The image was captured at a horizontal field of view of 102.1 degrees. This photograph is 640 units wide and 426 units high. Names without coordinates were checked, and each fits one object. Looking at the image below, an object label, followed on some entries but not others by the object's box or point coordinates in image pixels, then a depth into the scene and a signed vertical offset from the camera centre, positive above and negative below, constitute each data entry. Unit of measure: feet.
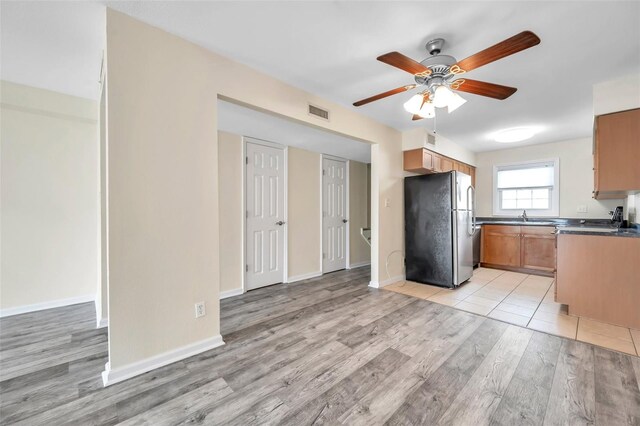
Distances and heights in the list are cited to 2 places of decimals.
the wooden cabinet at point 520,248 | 14.20 -2.25
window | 15.98 +1.34
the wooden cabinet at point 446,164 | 14.89 +2.63
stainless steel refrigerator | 12.03 -0.93
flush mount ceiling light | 12.21 +3.61
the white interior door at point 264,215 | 12.64 -0.30
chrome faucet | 16.57 -0.46
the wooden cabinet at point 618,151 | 7.84 +1.79
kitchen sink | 14.73 -0.82
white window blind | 16.11 +2.12
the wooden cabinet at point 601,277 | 7.86 -2.22
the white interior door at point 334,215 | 15.93 -0.36
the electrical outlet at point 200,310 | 6.64 -2.60
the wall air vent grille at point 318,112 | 9.16 +3.52
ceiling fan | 5.24 +3.10
